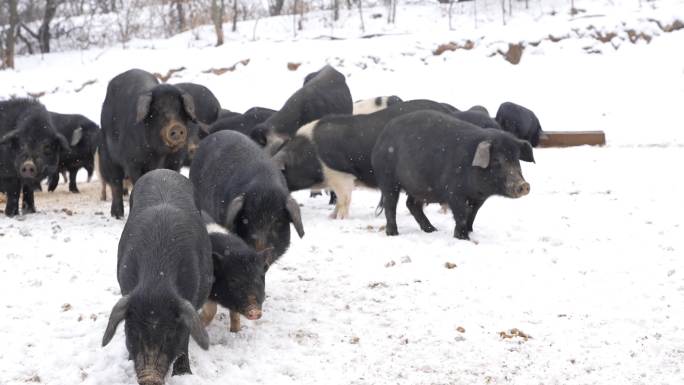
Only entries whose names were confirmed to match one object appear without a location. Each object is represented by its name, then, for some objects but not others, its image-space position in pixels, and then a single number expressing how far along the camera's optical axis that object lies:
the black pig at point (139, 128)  8.98
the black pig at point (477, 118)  10.98
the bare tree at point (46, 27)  27.14
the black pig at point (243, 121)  12.16
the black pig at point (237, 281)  5.49
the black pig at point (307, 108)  11.43
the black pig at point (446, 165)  8.38
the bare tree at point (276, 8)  29.41
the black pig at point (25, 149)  9.84
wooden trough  15.67
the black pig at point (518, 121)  15.07
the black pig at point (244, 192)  6.41
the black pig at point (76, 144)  12.70
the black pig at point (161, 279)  4.42
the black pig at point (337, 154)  10.06
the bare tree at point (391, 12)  26.19
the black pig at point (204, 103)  12.93
